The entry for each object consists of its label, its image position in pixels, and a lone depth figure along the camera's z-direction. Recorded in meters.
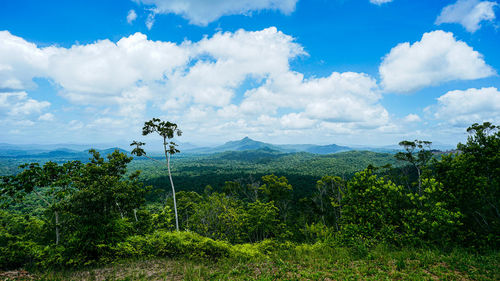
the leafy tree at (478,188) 9.97
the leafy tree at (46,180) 11.46
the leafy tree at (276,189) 30.53
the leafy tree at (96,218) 10.04
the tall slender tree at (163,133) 18.76
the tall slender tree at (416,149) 26.97
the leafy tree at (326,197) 32.11
